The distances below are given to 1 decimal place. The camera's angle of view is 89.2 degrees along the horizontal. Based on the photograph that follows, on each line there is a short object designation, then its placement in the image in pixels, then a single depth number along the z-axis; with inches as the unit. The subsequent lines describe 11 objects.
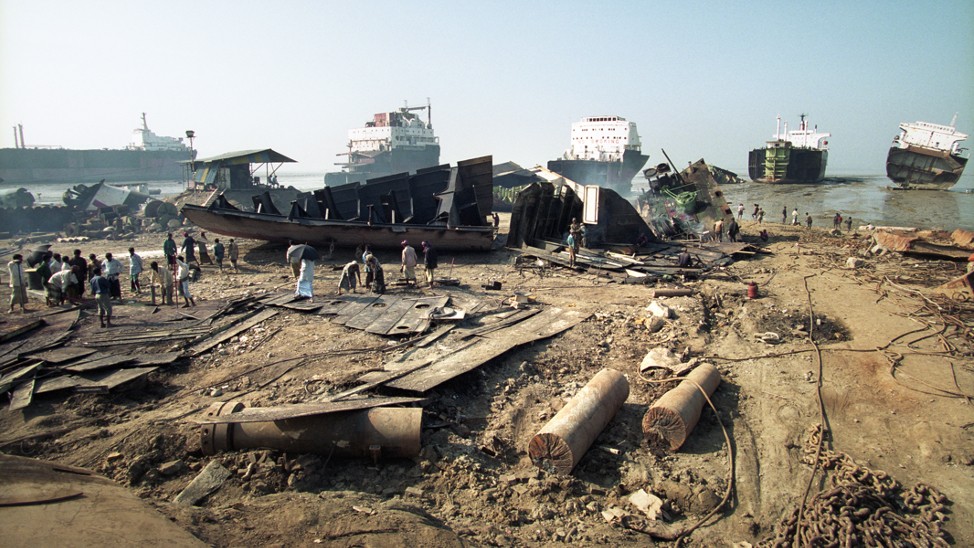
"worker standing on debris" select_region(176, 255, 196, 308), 361.7
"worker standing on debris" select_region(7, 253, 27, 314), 351.7
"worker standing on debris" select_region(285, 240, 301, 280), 408.3
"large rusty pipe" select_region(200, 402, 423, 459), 176.2
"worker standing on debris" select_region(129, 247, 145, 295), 410.7
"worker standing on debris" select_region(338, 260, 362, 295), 395.9
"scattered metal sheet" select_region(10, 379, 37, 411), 209.2
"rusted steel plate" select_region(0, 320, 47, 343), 280.9
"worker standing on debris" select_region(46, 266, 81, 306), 365.1
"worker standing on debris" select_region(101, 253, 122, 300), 351.6
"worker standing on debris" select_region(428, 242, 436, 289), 412.2
